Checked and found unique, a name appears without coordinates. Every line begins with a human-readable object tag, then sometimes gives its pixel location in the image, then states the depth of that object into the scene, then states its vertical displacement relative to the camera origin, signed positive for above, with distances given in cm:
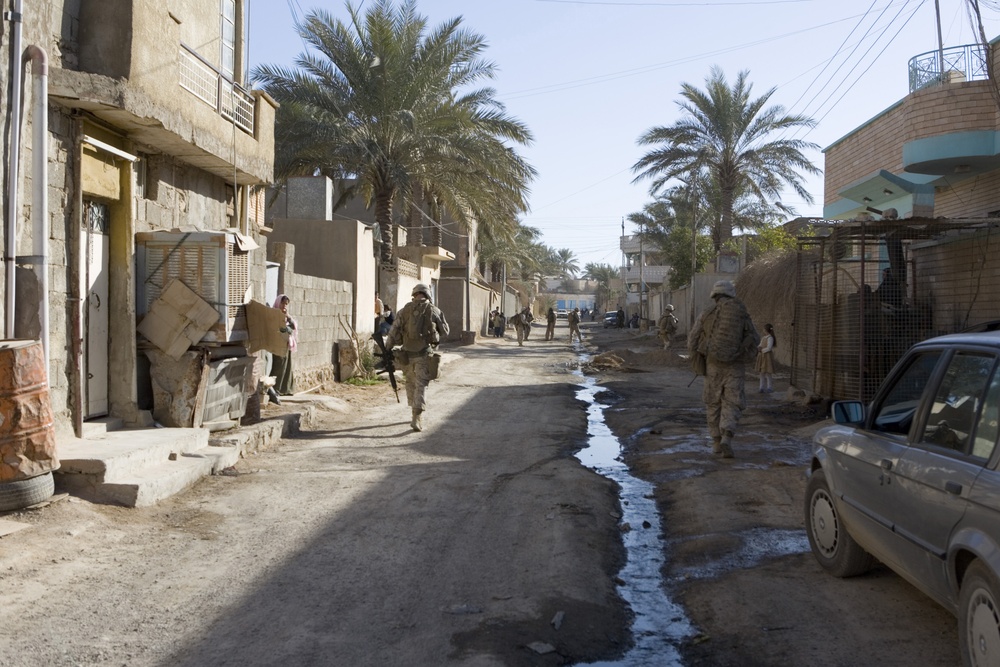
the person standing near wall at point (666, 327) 3066 +8
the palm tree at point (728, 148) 2839 +589
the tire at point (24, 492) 592 -111
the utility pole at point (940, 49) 1226 +432
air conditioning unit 856 +57
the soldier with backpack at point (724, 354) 902 -24
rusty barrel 589 -60
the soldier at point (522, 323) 3479 +21
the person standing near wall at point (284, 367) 1275 -58
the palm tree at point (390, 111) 1975 +498
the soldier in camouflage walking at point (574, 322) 4008 +30
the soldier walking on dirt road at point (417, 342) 1099 -17
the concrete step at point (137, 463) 654 -111
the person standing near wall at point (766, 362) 1616 -58
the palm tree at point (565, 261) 11781 +900
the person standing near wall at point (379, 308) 2096 +45
